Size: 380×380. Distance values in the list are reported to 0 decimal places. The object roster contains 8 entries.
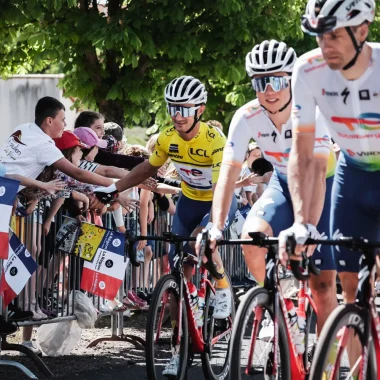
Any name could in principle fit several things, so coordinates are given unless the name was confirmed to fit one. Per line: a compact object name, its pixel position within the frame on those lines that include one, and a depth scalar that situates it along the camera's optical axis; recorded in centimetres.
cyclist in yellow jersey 1434
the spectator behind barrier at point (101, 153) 1779
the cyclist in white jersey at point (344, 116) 904
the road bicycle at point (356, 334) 817
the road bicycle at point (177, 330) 1226
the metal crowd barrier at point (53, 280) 1472
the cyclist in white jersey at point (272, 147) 1116
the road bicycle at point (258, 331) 917
